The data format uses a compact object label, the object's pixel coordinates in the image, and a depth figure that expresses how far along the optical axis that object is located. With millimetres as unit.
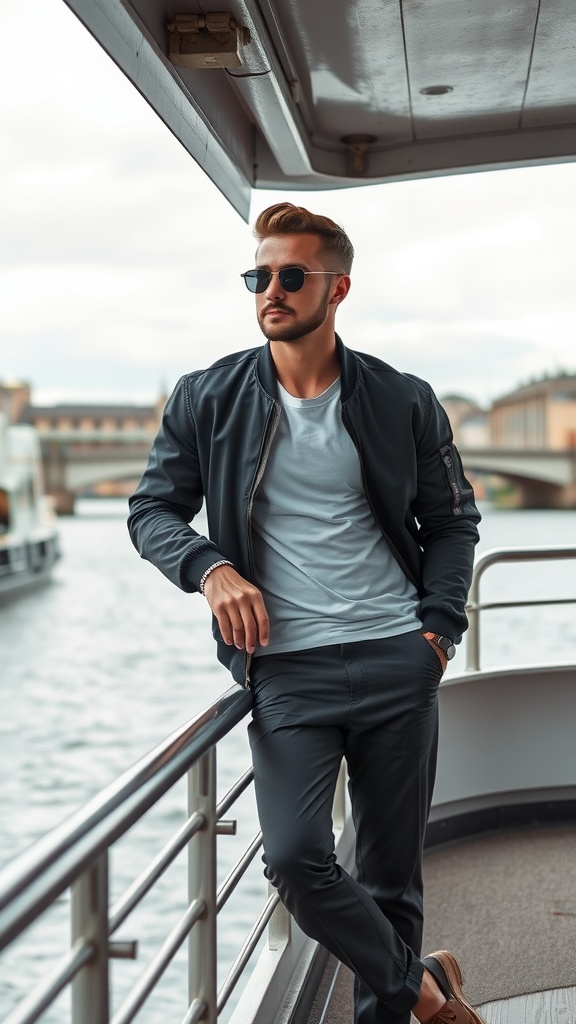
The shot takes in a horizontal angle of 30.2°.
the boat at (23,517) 33781
